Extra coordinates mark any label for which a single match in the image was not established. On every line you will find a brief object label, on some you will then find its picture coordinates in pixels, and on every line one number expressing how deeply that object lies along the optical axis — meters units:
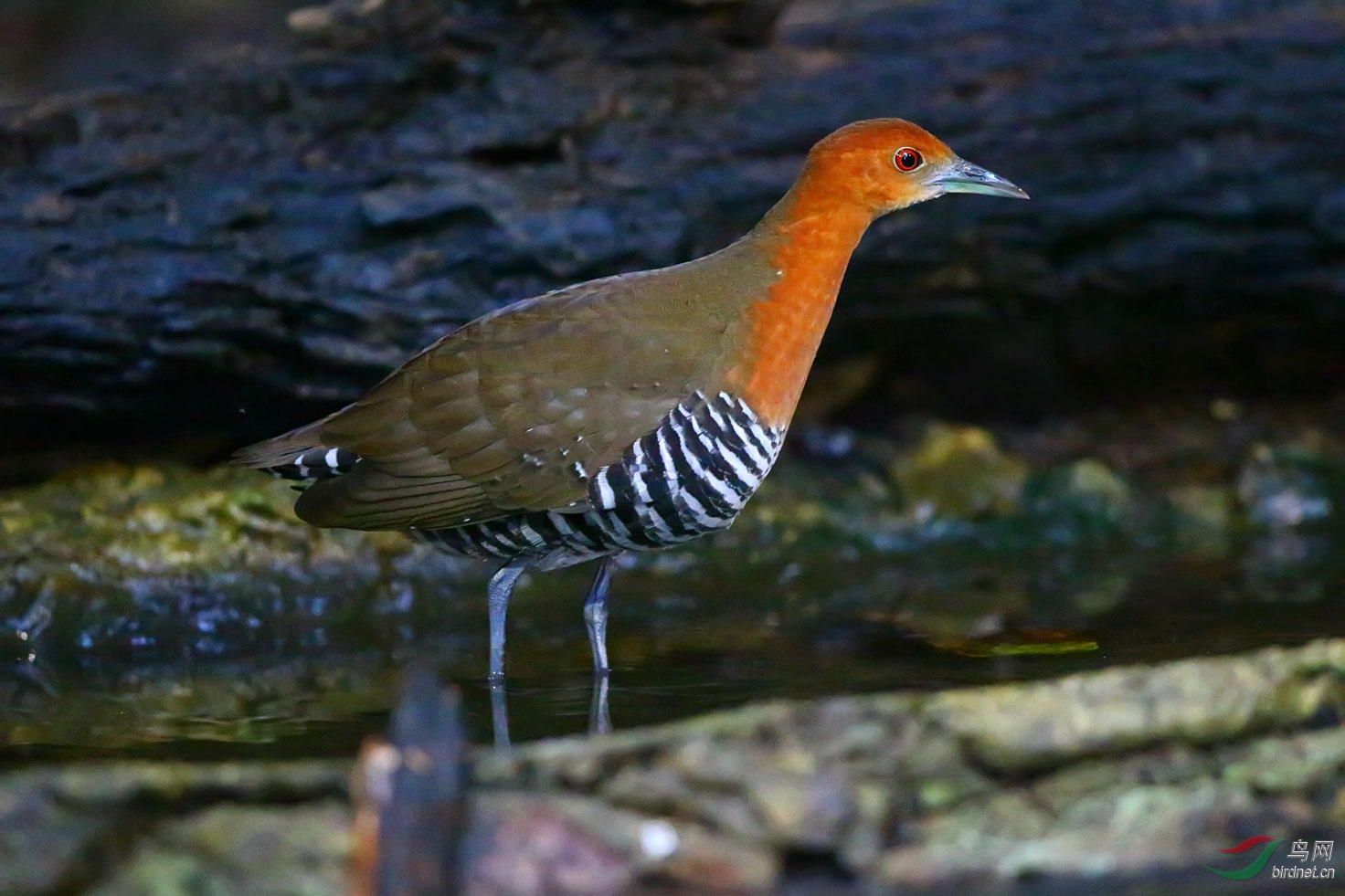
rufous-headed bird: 8.92
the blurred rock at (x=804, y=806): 6.01
